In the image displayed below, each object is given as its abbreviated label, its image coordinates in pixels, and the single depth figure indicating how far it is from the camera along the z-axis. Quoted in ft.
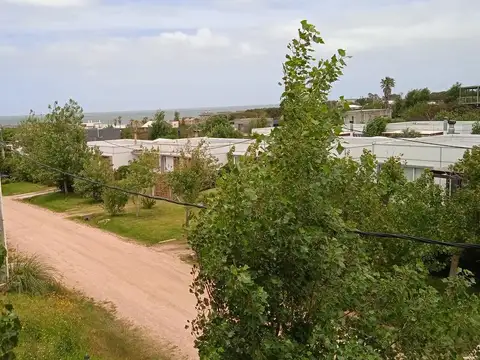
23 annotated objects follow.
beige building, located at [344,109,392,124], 202.39
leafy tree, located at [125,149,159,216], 81.97
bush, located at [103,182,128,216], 84.48
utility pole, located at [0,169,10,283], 47.92
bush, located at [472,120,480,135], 115.61
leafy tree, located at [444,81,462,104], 225.23
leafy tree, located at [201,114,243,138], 179.11
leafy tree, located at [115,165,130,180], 113.33
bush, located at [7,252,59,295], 46.19
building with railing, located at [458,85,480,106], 194.75
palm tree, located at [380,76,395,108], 315.58
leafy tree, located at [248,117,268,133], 200.13
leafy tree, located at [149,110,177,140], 200.34
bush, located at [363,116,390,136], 141.49
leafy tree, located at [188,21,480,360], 13.39
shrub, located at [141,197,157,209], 91.61
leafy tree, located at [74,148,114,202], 93.15
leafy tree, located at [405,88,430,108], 240.53
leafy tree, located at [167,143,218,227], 63.21
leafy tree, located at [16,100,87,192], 104.42
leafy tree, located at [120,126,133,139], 213.25
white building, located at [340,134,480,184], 59.52
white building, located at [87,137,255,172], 107.22
